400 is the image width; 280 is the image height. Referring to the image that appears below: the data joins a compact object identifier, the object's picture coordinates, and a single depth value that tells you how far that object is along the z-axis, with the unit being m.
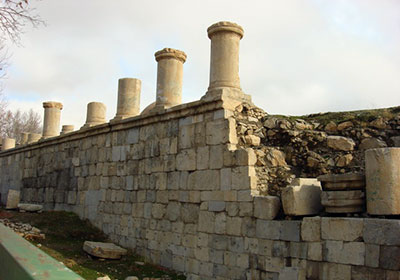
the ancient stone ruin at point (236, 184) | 5.85
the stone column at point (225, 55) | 8.38
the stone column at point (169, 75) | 10.02
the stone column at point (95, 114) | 13.34
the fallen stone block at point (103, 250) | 9.44
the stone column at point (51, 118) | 16.14
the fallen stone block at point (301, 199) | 6.50
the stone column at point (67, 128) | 15.90
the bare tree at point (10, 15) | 8.91
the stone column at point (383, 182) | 5.59
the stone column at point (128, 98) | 11.53
